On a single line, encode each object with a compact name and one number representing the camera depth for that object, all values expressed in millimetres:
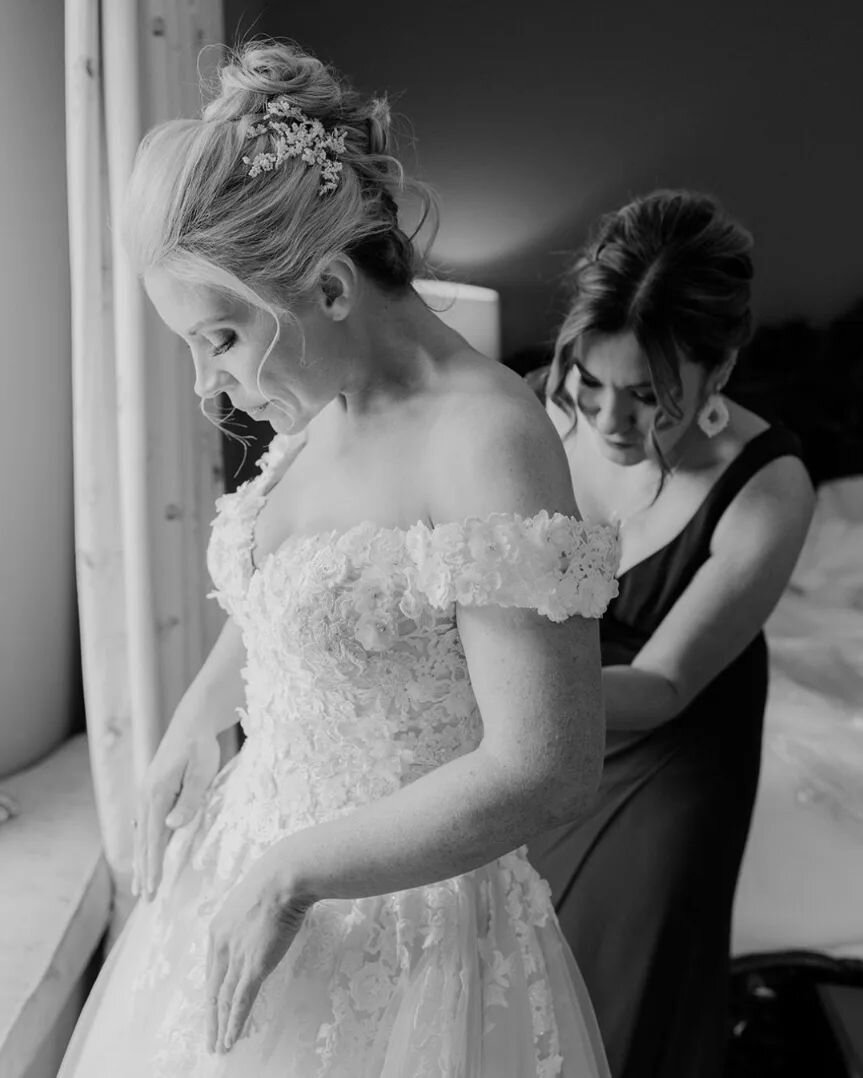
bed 1993
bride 801
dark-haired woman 1438
